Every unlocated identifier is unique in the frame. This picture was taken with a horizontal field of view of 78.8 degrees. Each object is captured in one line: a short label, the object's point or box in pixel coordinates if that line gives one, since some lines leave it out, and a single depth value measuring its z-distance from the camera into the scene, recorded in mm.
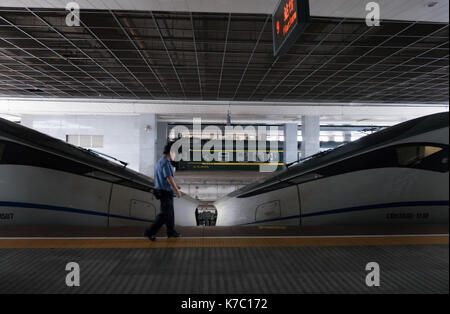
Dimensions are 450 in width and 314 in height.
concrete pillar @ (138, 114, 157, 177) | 18016
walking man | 3902
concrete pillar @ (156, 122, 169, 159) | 19453
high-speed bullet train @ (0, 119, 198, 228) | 5199
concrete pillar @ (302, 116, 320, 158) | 17547
